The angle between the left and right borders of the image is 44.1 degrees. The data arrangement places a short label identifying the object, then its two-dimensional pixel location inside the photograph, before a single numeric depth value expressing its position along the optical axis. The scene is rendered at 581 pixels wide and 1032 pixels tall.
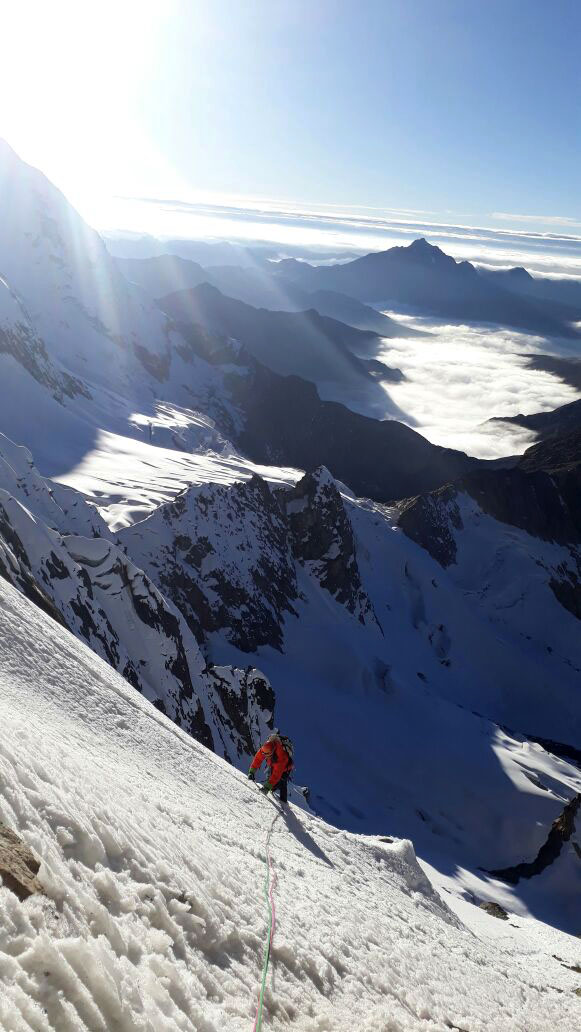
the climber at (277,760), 17.62
